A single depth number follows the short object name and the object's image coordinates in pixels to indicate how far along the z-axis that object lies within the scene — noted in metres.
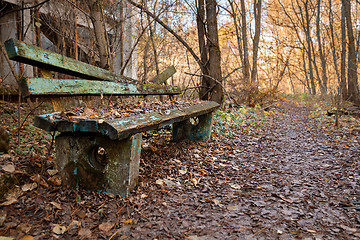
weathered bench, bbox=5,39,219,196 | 1.83
